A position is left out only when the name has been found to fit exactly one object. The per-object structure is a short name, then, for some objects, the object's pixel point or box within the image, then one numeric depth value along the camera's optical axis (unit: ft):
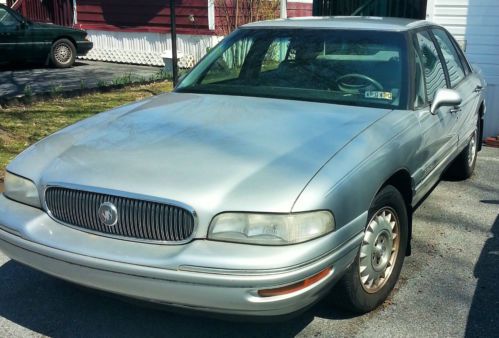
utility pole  26.48
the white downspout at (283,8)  49.52
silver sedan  8.23
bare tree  45.73
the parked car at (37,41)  42.57
